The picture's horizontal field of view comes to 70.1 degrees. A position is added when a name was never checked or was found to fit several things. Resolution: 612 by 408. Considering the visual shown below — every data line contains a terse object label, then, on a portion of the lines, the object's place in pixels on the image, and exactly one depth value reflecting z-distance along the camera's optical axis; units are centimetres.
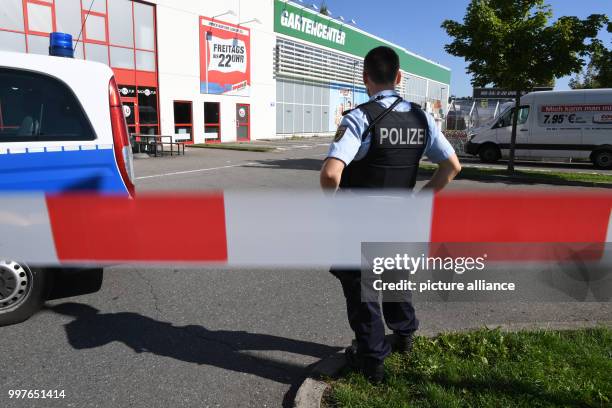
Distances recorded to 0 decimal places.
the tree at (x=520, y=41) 1150
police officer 232
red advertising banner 2452
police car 325
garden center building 1867
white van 1480
